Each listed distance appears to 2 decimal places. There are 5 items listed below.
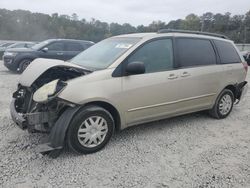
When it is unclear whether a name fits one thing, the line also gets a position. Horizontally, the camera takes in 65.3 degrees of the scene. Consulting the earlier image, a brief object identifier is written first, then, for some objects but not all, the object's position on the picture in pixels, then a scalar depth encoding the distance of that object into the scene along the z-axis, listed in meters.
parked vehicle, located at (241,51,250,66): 13.91
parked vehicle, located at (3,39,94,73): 8.02
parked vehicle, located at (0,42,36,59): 13.27
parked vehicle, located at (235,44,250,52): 24.56
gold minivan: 2.56
